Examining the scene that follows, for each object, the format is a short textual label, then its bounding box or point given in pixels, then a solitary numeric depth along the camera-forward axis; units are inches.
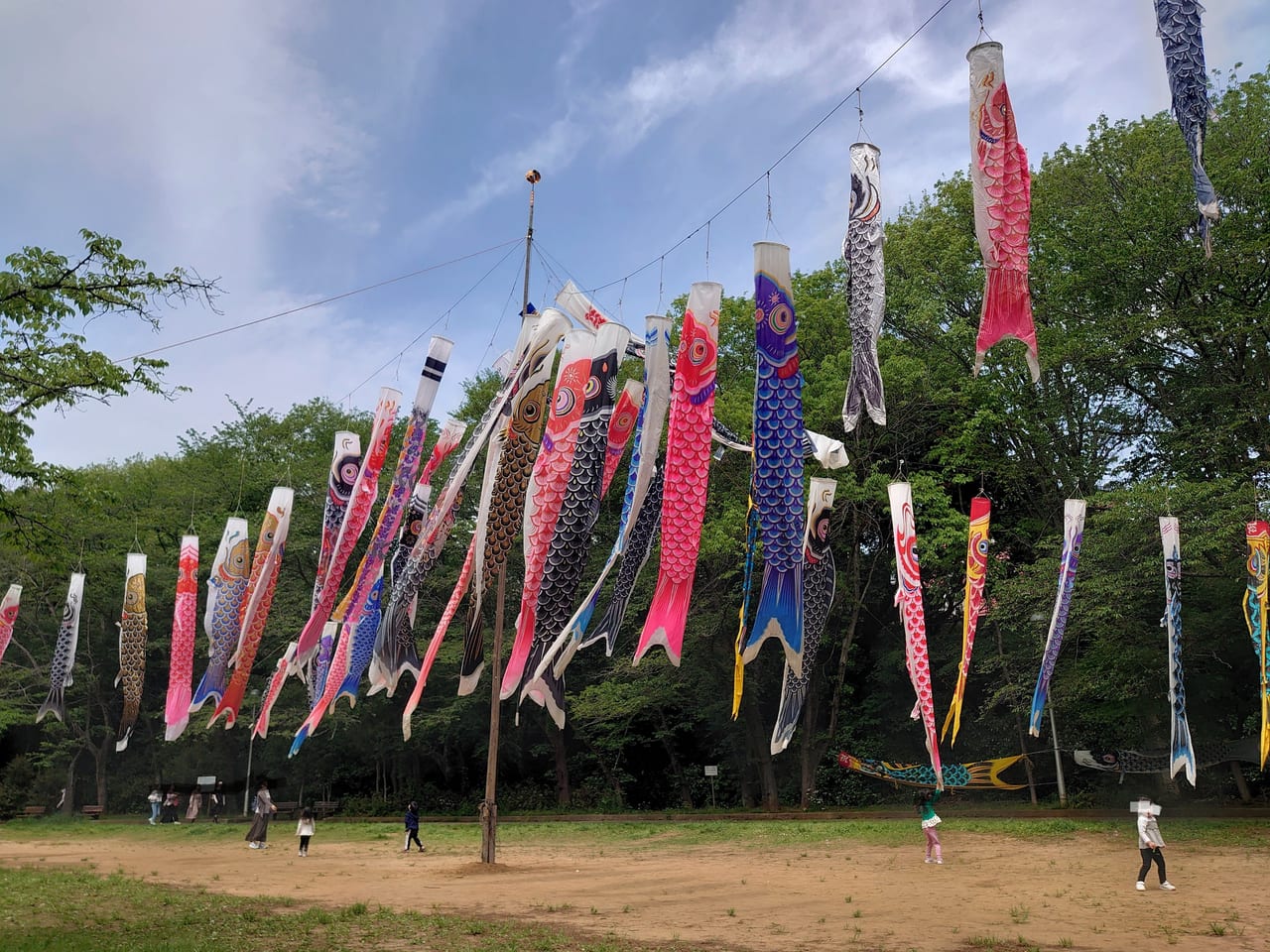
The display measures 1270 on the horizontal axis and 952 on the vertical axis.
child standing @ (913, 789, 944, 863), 629.9
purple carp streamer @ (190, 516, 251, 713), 736.3
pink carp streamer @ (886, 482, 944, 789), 644.7
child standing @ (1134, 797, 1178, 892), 507.8
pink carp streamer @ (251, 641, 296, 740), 685.9
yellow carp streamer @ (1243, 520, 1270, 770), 644.7
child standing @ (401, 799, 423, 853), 810.8
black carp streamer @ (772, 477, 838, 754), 600.7
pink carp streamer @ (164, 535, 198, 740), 755.4
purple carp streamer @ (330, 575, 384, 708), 633.0
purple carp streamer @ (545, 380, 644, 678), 454.9
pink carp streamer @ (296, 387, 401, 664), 660.1
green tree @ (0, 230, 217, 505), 376.5
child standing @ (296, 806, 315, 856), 808.9
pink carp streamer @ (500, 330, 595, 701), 467.2
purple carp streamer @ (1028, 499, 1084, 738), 667.4
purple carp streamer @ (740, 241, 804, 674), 399.2
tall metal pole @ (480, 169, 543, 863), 652.7
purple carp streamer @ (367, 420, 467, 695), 590.9
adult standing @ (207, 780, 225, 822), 1259.8
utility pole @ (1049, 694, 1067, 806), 929.5
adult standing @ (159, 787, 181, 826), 1237.1
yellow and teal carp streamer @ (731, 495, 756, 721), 471.6
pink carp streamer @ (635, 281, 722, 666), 427.2
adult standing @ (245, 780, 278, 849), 895.1
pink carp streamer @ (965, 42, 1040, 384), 355.3
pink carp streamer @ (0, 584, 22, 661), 964.0
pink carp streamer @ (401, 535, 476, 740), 550.3
